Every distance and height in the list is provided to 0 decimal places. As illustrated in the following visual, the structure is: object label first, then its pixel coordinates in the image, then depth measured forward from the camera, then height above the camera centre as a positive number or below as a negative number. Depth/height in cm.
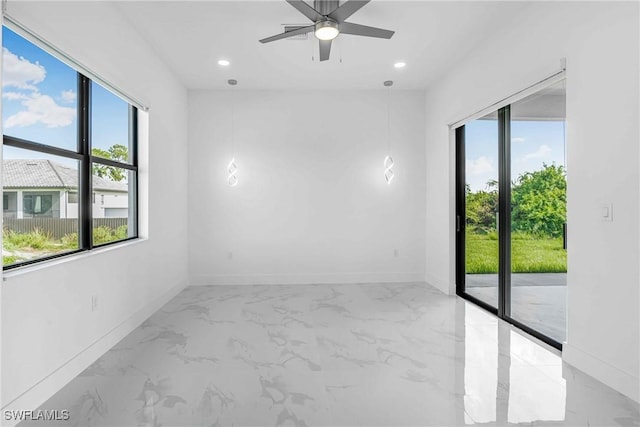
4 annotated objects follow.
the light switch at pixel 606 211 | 226 +0
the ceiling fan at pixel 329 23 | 242 +144
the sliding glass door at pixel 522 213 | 298 -1
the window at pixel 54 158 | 207 +40
